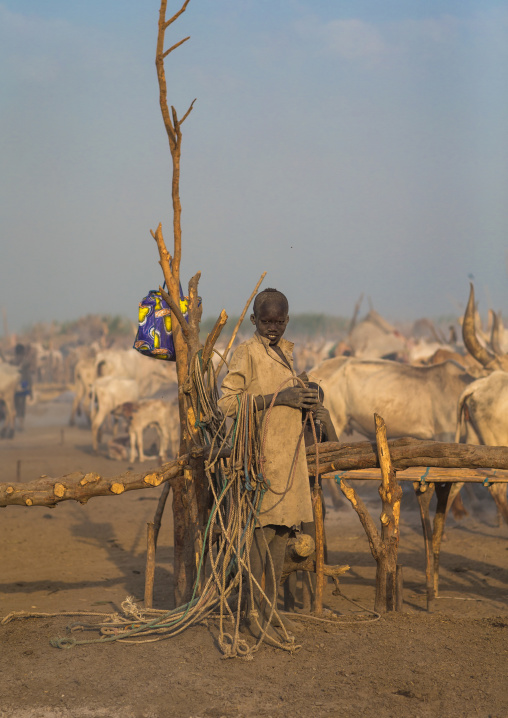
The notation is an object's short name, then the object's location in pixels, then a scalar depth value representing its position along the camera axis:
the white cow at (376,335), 31.44
